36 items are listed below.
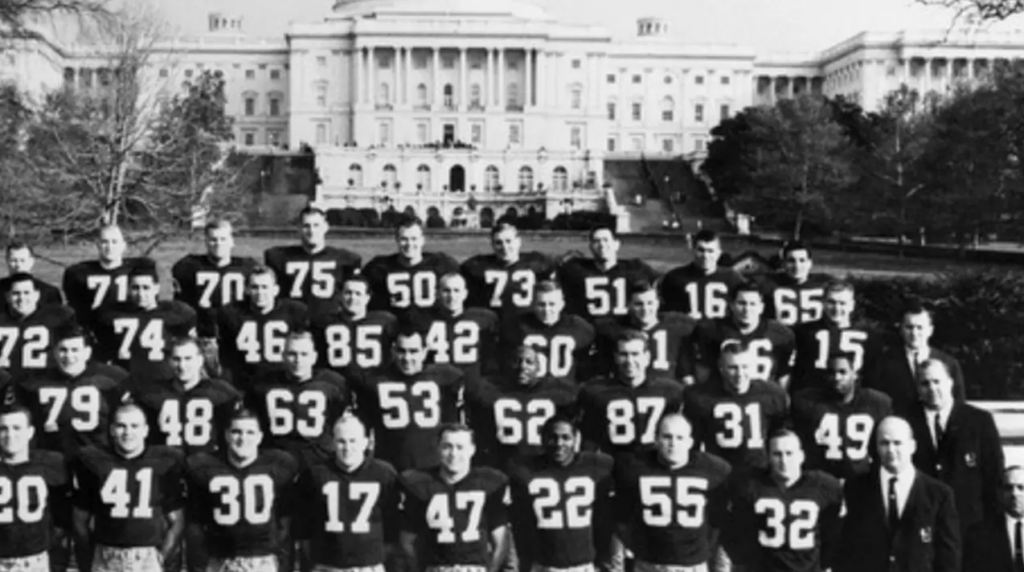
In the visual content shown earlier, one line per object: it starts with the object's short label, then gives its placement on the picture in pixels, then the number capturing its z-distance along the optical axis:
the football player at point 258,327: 10.11
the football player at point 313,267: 11.13
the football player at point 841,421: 8.66
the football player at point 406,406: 9.25
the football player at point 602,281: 11.16
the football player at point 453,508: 7.95
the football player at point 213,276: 10.93
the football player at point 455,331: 10.25
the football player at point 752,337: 9.86
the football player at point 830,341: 9.80
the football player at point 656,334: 9.83
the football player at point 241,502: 8.00
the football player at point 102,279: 10.71
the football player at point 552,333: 9.96
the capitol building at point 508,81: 88.19
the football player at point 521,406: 8.93
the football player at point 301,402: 9.00
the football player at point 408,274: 10.94
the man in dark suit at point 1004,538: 7.75
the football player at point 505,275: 11.12
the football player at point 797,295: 10.91
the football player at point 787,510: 7.80
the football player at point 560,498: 8.06
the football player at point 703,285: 11.02
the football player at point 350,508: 7.98
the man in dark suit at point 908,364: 9.16
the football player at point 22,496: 7.96
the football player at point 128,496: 8.11
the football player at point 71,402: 9.04
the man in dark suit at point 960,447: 8.42
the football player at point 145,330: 10.24
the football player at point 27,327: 9.86
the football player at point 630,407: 8.88
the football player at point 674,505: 7.94
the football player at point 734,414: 8.76
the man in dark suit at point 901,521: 7.72
